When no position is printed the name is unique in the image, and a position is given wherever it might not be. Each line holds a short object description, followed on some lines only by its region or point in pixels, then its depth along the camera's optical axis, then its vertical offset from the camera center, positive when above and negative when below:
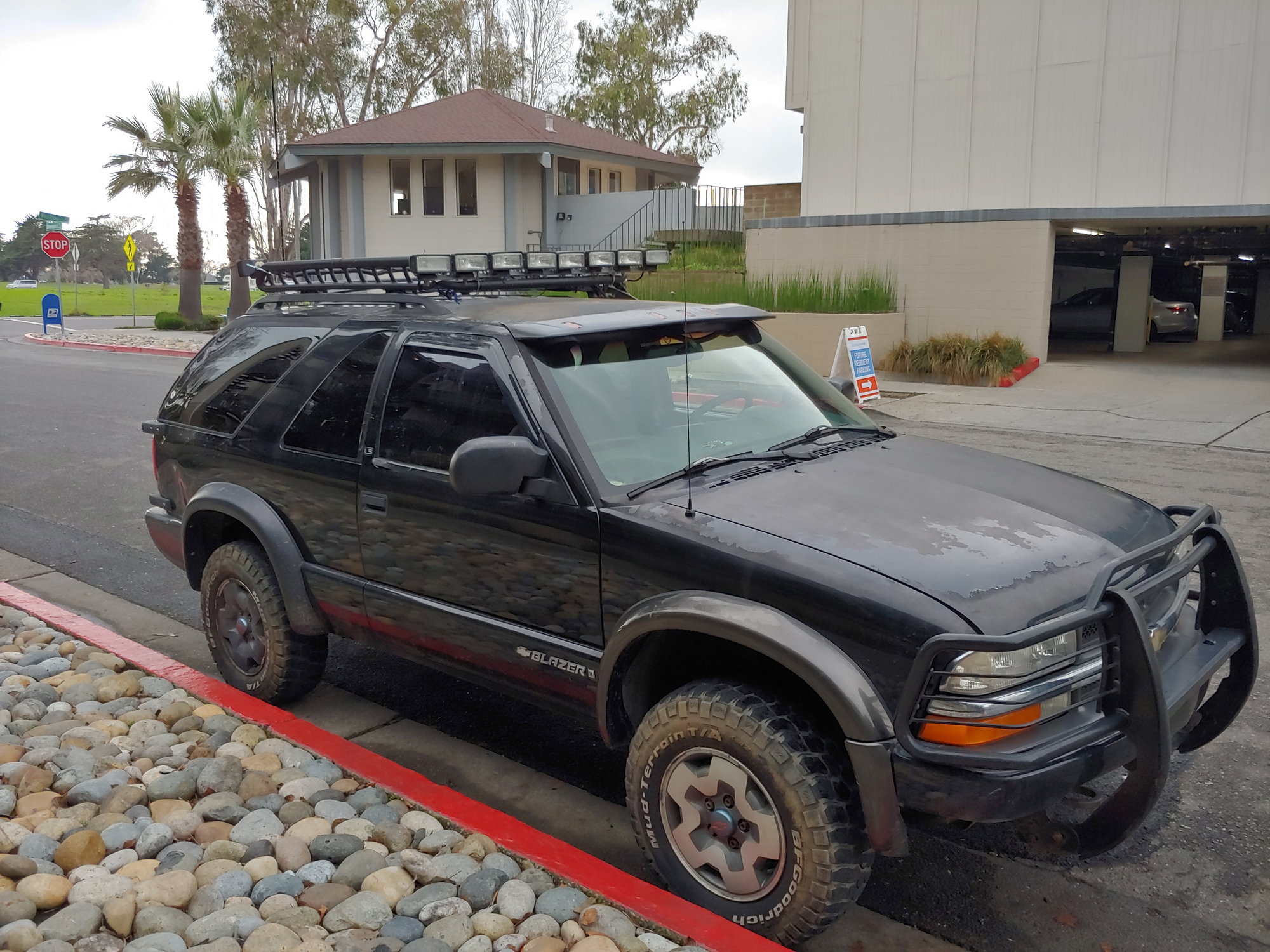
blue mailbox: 32.50 -0.18
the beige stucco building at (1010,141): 19.05 +3.06
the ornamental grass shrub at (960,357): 18.62 -0.81
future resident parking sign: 14.79 -0.69
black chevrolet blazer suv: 2.88 -0.79
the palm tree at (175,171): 35.94 +4.28
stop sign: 32.88 +1.69
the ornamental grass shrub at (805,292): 20.27 +0.29
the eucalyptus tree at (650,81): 51.91 +10.51
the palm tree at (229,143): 35.66 +5.08
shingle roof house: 34.38 +3.47
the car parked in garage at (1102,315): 26.72 -0.10
